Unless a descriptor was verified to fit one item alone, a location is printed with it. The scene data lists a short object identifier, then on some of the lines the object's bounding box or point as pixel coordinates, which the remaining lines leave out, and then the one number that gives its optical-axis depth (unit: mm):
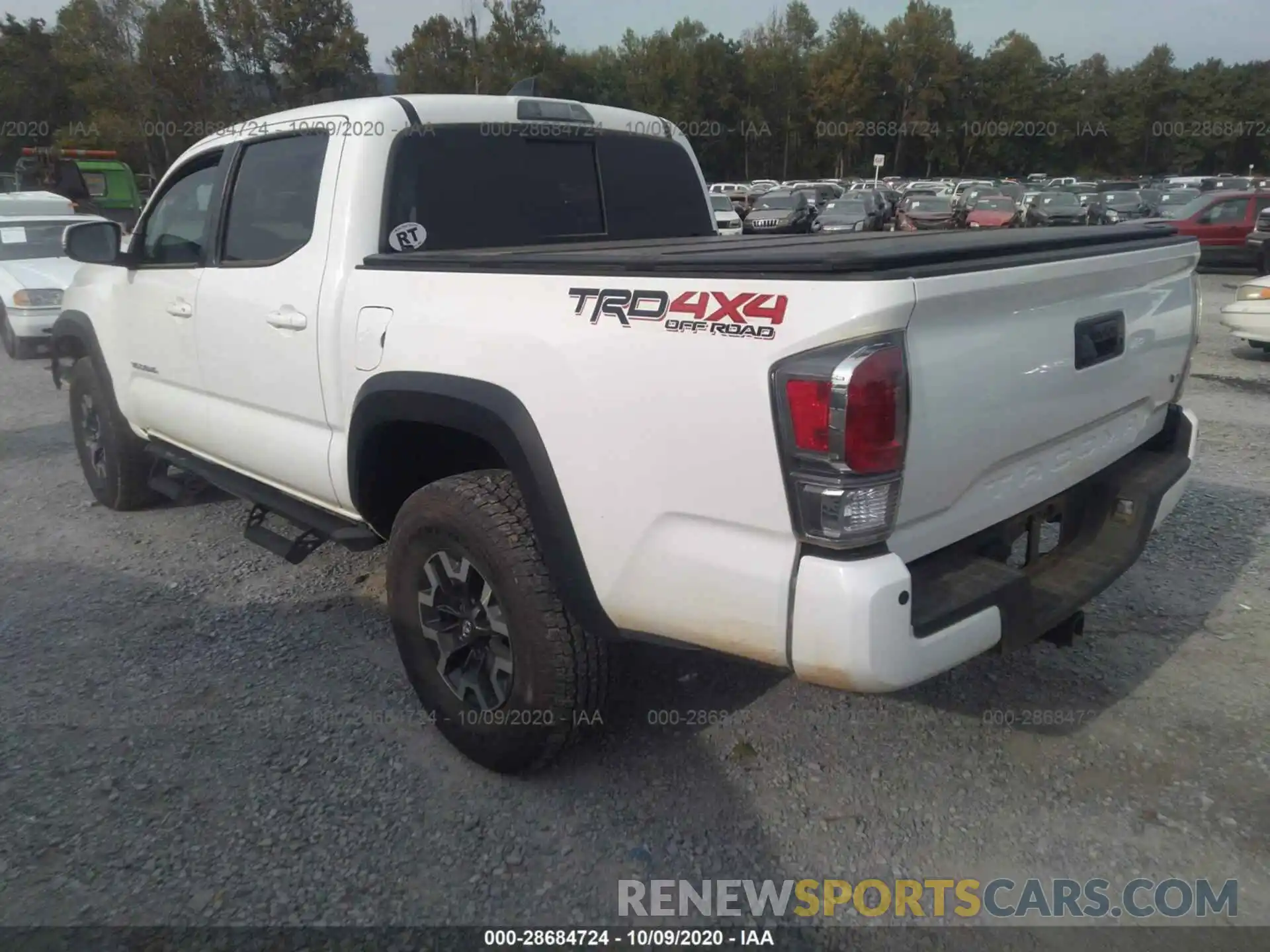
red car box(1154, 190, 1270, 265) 16438
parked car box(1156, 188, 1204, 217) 27469
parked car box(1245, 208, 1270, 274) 15602
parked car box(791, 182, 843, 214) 32281
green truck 15320
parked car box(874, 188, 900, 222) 29372
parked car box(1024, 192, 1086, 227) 22578
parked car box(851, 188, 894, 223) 27219
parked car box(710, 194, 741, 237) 20609
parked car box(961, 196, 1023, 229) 22828
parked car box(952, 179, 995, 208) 26578
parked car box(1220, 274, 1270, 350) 9008
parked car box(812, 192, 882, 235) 24312
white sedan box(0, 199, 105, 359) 9867
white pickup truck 2012
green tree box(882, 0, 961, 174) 69000
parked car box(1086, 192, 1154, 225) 23828
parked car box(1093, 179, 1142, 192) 38531
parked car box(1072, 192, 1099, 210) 25306
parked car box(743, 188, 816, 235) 24250
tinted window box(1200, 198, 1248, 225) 16611
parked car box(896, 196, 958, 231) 24484
